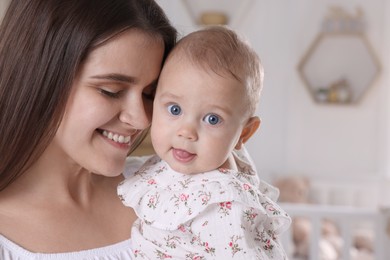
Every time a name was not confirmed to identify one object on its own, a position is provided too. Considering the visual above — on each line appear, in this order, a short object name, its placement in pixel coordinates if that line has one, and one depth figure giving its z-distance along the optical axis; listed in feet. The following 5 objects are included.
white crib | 10.05
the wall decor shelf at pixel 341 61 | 15.34
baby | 4.17
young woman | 4.44
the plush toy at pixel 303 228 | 12.26
